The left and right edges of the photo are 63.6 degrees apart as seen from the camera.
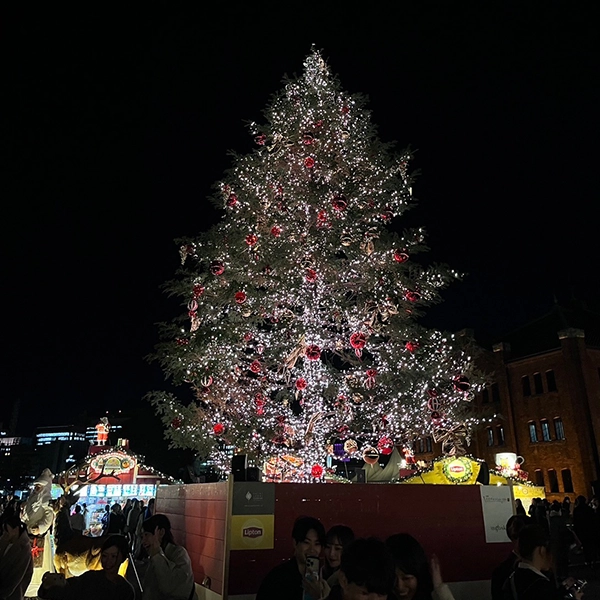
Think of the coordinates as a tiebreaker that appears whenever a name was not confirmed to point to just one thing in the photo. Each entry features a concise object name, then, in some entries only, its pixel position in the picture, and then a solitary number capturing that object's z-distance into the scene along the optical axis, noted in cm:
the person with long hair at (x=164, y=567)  440
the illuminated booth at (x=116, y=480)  1712
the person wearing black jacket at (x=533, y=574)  337
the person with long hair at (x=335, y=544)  396
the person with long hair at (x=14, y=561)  529
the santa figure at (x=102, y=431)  2233
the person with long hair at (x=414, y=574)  324
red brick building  2852
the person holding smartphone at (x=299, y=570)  331
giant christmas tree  1196
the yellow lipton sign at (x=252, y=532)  505
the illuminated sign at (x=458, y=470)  1127
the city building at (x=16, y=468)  6231
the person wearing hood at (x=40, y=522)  903
